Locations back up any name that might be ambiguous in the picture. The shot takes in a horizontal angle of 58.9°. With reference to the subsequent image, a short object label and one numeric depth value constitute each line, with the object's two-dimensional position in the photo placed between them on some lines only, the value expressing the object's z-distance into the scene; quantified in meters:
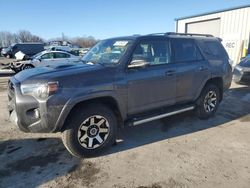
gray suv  3.15
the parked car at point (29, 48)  26.80
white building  14.50
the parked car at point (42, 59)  13.77
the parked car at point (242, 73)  8.93
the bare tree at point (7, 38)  71.94
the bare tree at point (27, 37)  73.31
